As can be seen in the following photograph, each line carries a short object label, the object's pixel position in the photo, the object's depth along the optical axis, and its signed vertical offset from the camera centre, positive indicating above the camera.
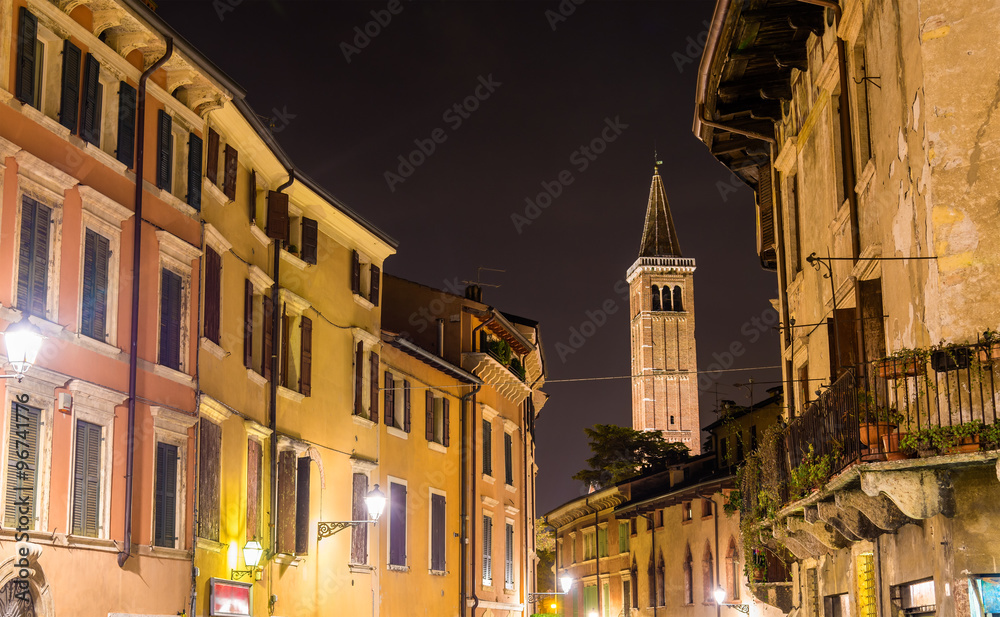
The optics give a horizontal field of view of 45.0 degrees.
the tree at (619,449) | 98.91 +7.58
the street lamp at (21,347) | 12.44 +2.04
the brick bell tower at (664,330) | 165.25 +29.05
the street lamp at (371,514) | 23.55 +0.59
